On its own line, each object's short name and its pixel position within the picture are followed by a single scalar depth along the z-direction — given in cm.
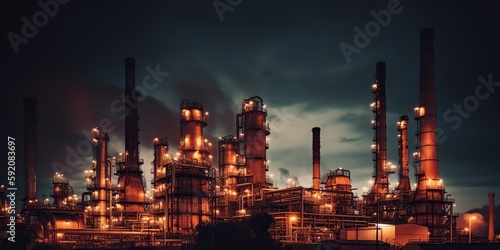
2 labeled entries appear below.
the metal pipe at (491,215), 6562
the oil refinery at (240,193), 4950
